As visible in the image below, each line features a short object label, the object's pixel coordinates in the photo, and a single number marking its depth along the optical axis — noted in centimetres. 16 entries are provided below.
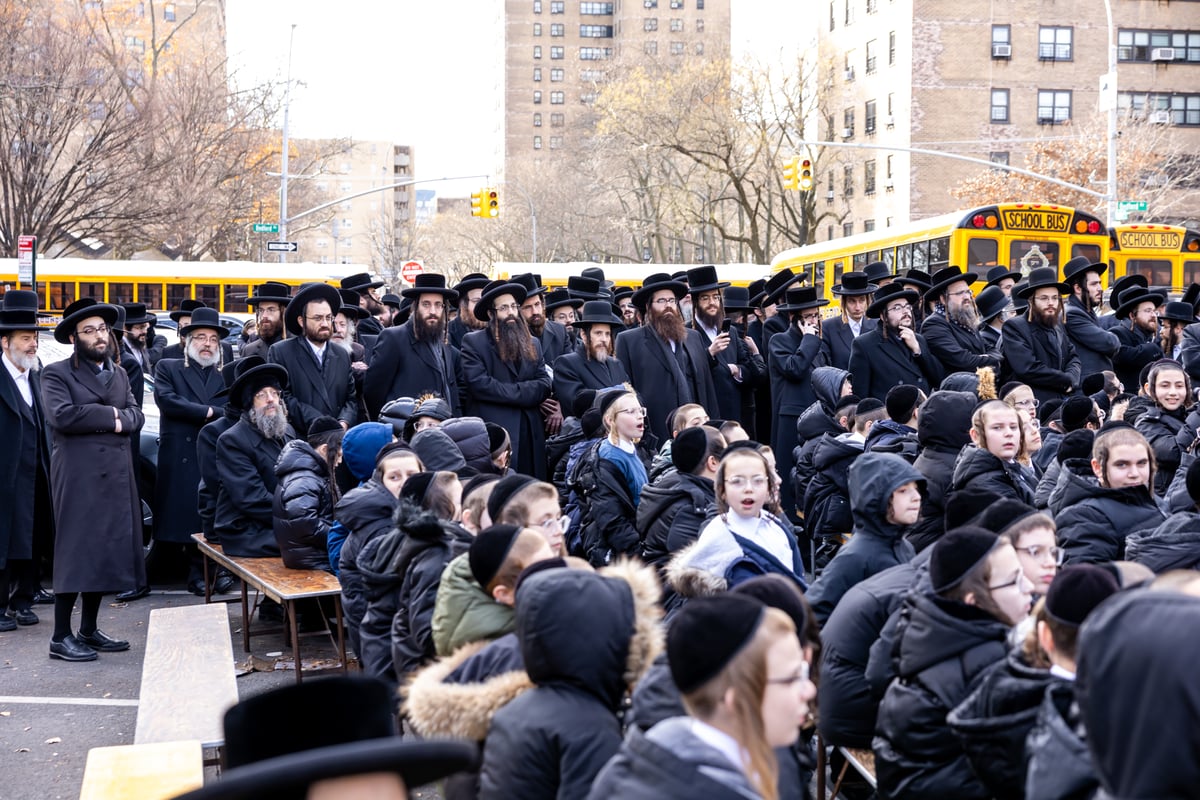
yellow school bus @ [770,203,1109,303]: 2088
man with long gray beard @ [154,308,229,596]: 1037
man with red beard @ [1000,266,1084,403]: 1062
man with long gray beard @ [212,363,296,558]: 873
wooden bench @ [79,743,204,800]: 481
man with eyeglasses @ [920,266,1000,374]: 1112
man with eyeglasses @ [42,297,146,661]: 839
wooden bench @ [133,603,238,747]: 566
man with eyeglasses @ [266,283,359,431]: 973
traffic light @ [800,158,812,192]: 3189
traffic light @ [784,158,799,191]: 3212
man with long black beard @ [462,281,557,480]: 1007
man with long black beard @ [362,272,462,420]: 1011
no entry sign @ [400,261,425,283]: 3179
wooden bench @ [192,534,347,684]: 723
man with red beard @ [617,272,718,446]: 1060
